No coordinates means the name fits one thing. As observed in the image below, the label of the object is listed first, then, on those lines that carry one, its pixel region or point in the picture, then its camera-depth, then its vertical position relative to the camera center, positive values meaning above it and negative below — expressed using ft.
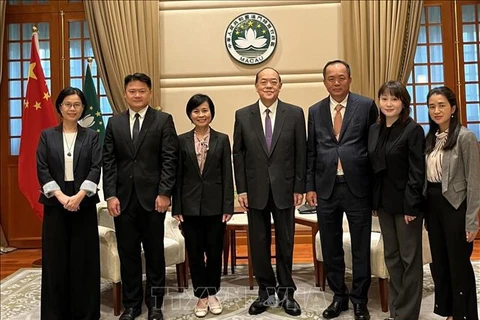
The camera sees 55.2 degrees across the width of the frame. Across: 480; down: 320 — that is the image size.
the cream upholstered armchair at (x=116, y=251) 9.69 -1.71
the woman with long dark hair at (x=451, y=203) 7.47 -0.59
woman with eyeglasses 8.43 -0.75
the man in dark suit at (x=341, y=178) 8.63 -0.16
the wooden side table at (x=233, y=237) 11.34 -1.81
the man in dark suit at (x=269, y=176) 8.92 -0.08
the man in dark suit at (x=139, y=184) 8.73 -0.18
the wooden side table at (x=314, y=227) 11.23 -1.38
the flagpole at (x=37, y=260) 14.55 +0.70
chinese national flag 13.91 +1.74
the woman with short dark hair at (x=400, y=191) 7.93 -0.39
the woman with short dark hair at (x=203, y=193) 8.88 -0.39
